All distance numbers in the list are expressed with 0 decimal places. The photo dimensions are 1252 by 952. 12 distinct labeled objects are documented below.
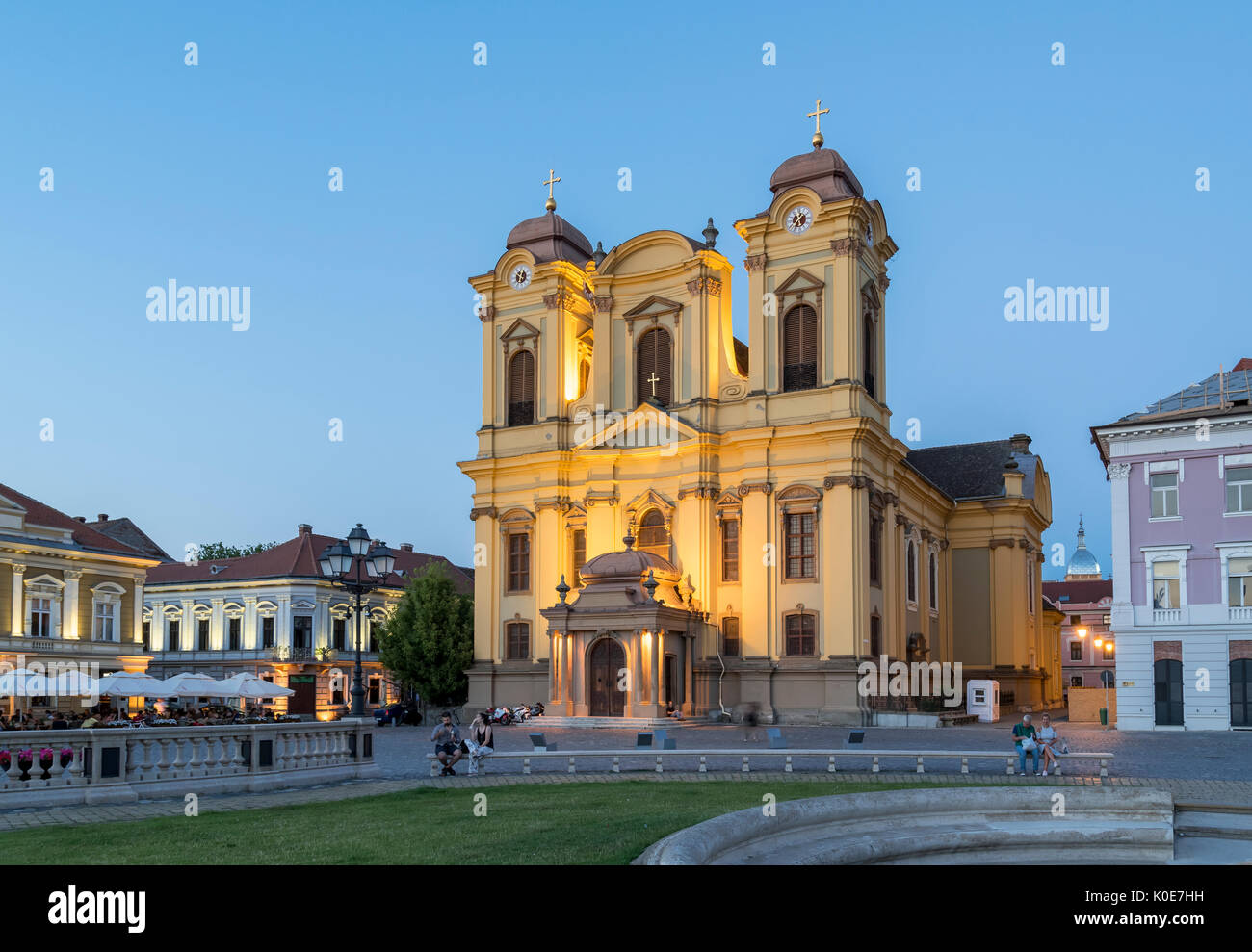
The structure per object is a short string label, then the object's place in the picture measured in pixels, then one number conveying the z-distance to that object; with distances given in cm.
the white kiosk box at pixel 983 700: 4862
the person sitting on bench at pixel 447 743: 2278
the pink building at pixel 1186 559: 3719
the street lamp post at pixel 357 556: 2583
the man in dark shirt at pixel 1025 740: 2253
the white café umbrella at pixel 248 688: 3688
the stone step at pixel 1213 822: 1377
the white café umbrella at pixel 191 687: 3652
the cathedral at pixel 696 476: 4397
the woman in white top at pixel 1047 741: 2206
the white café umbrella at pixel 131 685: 3584
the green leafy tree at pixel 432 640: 5338
